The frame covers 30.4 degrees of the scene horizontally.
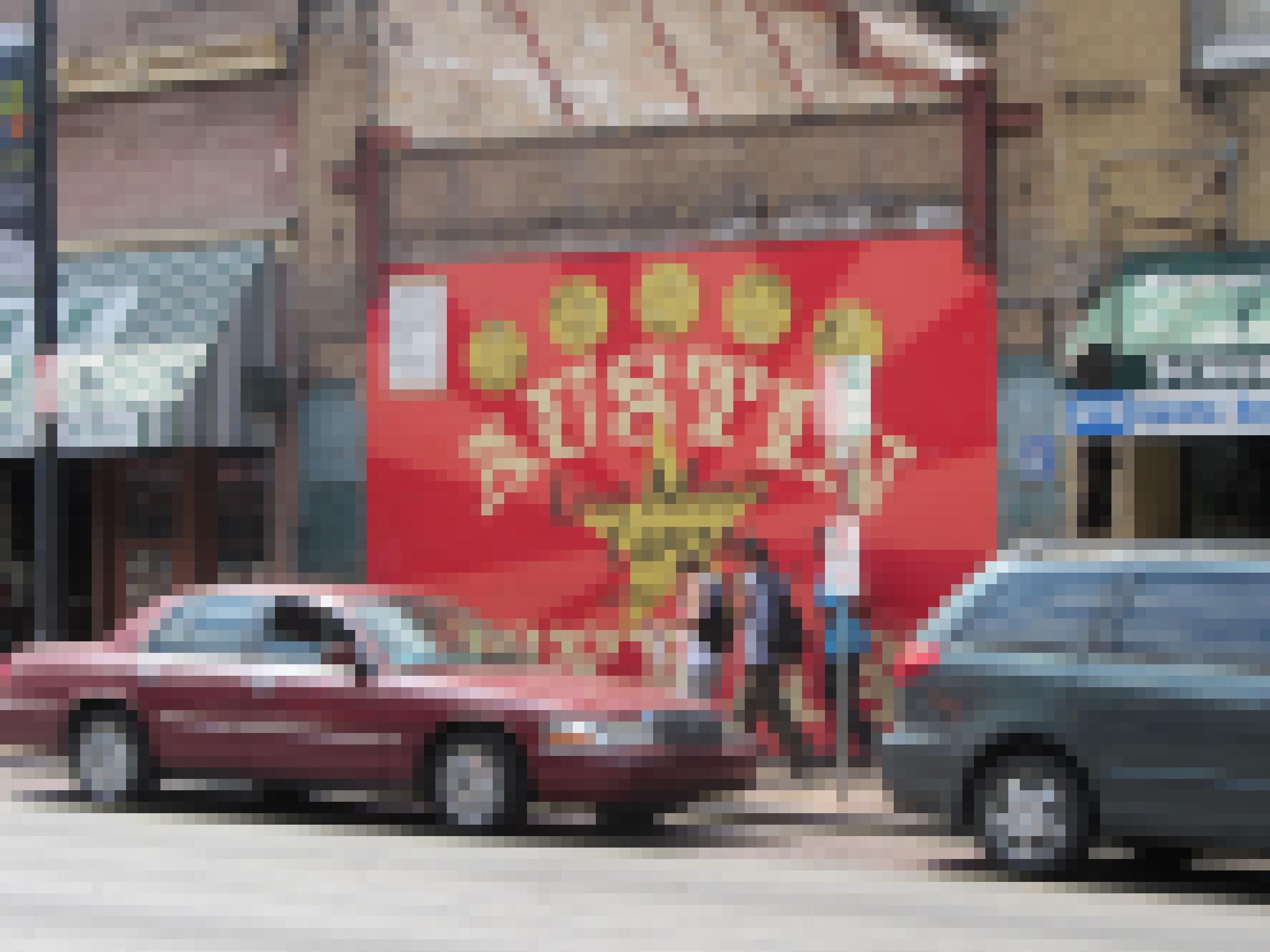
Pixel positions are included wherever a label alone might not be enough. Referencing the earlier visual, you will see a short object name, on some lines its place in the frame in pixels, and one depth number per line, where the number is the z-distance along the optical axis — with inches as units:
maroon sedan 540.7
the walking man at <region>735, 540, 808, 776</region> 728.3
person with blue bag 679.7
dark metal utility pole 757.3
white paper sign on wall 840.3
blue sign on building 703.7
